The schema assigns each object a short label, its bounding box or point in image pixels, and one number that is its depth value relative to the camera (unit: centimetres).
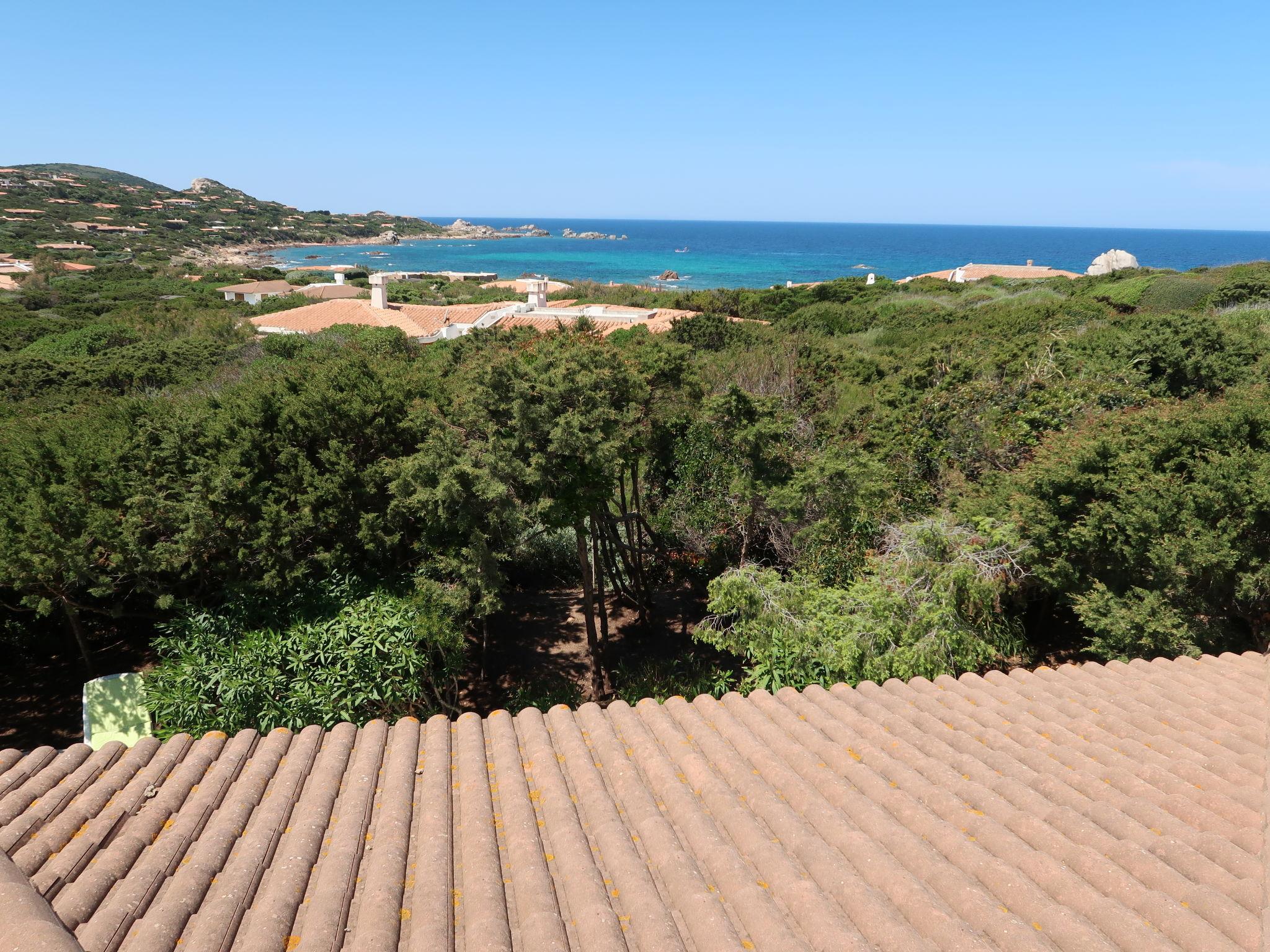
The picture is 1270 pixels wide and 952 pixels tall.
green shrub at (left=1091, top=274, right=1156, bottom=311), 3531
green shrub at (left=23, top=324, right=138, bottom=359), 3428
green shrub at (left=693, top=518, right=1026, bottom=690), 844
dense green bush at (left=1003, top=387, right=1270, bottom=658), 880
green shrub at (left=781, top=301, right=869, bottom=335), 3794
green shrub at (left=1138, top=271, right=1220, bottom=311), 3456
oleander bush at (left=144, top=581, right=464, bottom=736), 917
